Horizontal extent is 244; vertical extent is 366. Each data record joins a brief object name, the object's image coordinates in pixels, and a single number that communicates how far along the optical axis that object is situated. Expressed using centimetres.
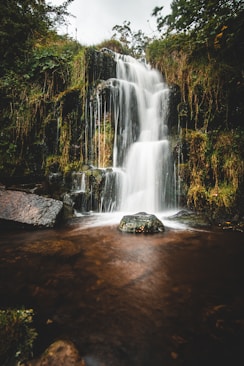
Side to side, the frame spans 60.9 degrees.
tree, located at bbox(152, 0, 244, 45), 478
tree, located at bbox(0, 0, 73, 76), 686
